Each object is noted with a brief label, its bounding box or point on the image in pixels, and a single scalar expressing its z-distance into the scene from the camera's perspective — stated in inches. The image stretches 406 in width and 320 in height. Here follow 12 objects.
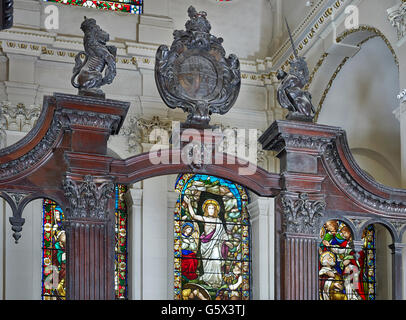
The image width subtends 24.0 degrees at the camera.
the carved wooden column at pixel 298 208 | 404.2
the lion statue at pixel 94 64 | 393.7
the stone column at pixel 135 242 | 610.9
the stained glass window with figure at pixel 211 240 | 643.5
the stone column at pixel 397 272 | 421.7
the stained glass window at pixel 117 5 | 671.1
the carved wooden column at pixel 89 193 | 375.2
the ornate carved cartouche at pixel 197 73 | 403.2
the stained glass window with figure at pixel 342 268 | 645.9
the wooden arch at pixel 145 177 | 380.2
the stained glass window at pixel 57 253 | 613.0
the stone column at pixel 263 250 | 637.9
